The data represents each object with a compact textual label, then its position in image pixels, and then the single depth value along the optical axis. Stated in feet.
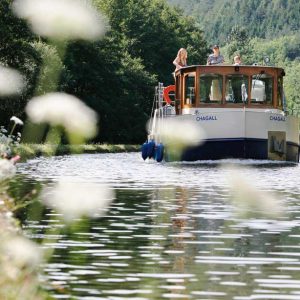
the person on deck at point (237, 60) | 285.02
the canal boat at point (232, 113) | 268.03
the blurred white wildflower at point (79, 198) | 47.99
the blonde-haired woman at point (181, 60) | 288.68
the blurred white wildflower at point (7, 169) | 46.22
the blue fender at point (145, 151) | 291.09
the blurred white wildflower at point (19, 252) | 41.01
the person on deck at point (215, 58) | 286.41
